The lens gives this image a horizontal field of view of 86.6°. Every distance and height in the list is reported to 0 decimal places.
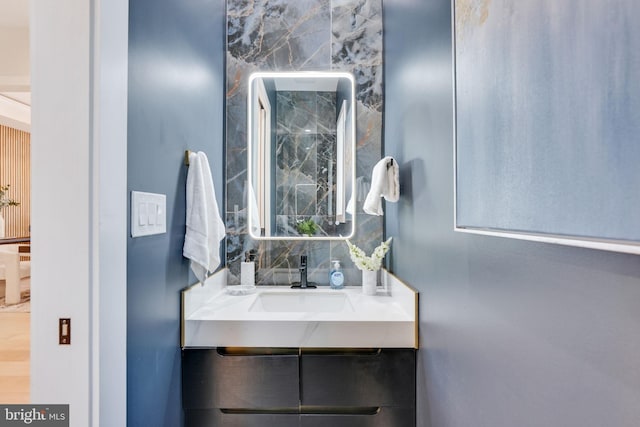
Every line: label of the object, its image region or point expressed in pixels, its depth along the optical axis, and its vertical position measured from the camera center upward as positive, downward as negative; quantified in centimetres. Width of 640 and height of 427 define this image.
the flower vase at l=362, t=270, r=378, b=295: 170 -33
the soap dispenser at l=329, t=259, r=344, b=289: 178 -33
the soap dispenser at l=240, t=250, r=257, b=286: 176 -29
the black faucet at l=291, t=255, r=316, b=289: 179 -32
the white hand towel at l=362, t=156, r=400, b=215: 145 +15
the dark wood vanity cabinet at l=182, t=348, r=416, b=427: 130 -64
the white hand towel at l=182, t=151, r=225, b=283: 130 -1
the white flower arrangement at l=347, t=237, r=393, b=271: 169 -21
